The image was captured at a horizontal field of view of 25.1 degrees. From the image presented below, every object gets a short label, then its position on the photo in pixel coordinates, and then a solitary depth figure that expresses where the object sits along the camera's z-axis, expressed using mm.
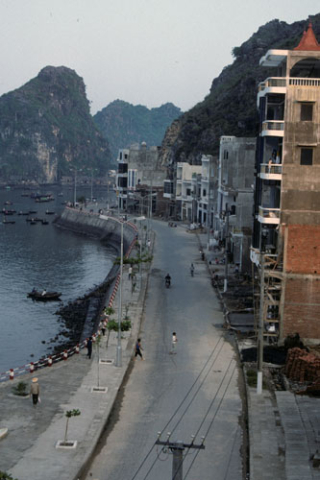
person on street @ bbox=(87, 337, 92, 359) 38656
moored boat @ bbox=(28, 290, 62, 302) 75188
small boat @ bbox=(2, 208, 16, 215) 186500
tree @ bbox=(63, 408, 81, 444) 26719
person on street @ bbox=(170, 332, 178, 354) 41288
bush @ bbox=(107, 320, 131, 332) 40312
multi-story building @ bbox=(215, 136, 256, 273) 71794
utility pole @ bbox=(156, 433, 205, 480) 16875
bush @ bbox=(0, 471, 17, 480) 20188
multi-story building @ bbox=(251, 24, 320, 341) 42000
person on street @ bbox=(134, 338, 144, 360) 39344
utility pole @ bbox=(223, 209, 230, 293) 59200
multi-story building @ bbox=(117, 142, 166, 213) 143625
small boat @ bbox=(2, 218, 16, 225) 166000
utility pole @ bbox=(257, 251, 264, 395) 33594
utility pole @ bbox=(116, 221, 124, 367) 37344
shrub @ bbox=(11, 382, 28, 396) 32375
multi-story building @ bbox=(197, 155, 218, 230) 106812
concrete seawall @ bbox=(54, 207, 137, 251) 118500
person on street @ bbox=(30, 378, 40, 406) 31172
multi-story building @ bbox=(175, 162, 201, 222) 129125
